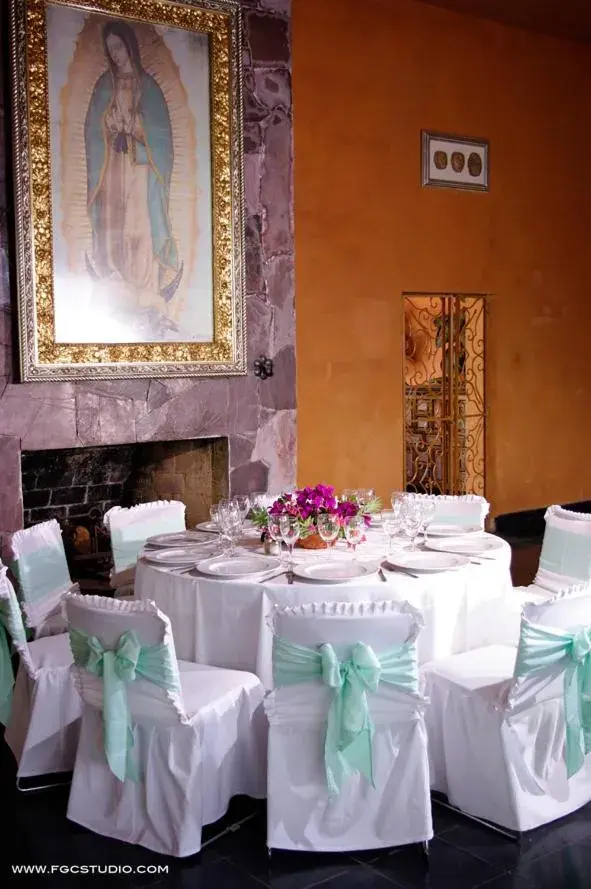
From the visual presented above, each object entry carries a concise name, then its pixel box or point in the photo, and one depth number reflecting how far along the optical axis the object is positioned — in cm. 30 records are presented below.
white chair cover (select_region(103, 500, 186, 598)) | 463
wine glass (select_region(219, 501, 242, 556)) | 394
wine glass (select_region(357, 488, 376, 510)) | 411
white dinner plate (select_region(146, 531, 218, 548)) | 418
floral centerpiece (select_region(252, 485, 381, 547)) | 389
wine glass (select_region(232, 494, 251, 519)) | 408
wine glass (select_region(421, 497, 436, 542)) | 400
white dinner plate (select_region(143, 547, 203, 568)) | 386
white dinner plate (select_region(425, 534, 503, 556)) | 400
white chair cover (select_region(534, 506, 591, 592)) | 450
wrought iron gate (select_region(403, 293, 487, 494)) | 783
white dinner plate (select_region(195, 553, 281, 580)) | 366
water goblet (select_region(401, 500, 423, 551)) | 397
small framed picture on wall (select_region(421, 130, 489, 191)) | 735
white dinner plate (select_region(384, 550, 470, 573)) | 367
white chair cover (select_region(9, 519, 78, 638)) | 415
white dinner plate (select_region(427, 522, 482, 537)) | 433
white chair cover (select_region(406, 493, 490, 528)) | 493
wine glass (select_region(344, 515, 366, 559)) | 386
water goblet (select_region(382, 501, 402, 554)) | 403
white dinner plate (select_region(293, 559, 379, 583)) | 357
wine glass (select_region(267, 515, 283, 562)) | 385
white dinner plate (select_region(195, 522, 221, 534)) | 446
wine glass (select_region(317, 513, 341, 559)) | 385
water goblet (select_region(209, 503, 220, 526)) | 399
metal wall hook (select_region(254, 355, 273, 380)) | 636
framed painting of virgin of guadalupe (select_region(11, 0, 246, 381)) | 539
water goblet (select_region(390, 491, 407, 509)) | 409
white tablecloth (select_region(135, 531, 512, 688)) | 354
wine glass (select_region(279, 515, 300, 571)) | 373
